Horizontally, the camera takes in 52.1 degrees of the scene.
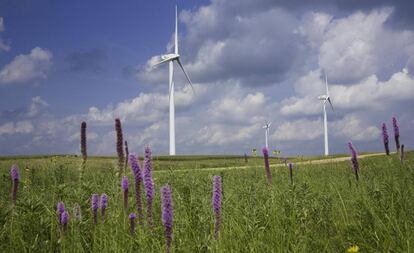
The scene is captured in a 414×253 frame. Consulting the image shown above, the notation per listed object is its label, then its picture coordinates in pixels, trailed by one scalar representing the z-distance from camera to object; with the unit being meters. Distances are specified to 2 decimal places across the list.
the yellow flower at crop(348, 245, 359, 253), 3.70
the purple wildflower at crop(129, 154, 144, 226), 3.93
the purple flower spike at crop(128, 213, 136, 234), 4.22
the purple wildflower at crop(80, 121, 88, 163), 6.13
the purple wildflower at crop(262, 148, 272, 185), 7.10
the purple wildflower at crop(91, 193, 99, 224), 4.71
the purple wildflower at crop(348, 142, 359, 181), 7.19
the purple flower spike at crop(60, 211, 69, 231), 4.36
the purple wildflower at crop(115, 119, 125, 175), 5.20
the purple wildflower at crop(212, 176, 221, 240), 3.76
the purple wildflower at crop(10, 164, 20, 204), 4.83
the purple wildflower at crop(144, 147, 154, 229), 3.70
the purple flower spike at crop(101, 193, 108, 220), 4.81
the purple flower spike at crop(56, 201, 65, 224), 4.45
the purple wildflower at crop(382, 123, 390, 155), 7.82
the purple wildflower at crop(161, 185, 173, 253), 3.28
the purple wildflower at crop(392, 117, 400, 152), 7.88
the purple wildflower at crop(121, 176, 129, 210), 4.46
